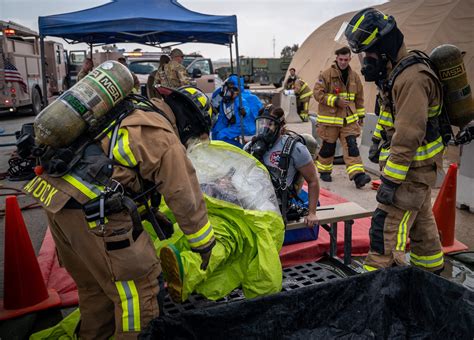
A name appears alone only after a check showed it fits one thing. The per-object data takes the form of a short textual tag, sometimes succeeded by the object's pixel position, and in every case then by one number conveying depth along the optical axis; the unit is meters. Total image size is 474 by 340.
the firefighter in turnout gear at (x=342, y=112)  6.21
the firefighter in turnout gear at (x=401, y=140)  2.79
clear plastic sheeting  2.78
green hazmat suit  2.54
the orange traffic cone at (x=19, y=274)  3.09
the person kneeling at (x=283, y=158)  3.38
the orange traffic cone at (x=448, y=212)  4.13
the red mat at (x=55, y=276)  3.27
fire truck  12.81
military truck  28.91
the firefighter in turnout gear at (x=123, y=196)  1.97
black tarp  2.15
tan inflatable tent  10.09
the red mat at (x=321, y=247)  3.82
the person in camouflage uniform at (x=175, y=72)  7.91
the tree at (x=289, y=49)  45.30
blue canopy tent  7.16
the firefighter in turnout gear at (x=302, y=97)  12.57
